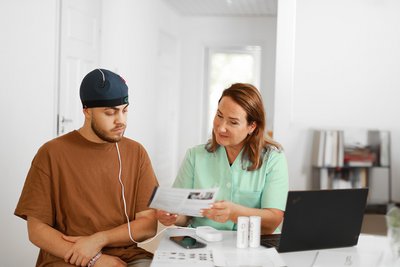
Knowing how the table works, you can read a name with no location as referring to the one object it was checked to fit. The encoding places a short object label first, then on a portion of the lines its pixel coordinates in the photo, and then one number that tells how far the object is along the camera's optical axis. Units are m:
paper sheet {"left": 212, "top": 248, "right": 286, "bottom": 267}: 1.87
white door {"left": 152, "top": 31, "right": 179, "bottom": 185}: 7.65
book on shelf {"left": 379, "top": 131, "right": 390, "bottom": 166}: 4.91
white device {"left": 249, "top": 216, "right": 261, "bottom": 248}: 2.07
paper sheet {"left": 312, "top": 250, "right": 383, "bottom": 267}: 1.94
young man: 2.08
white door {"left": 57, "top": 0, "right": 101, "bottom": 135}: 4.44
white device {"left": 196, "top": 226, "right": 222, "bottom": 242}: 2.15
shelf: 4.91
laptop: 2.02
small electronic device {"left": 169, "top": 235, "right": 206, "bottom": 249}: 2.06
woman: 2.42
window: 8.99
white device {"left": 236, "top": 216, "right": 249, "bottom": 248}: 2.06
